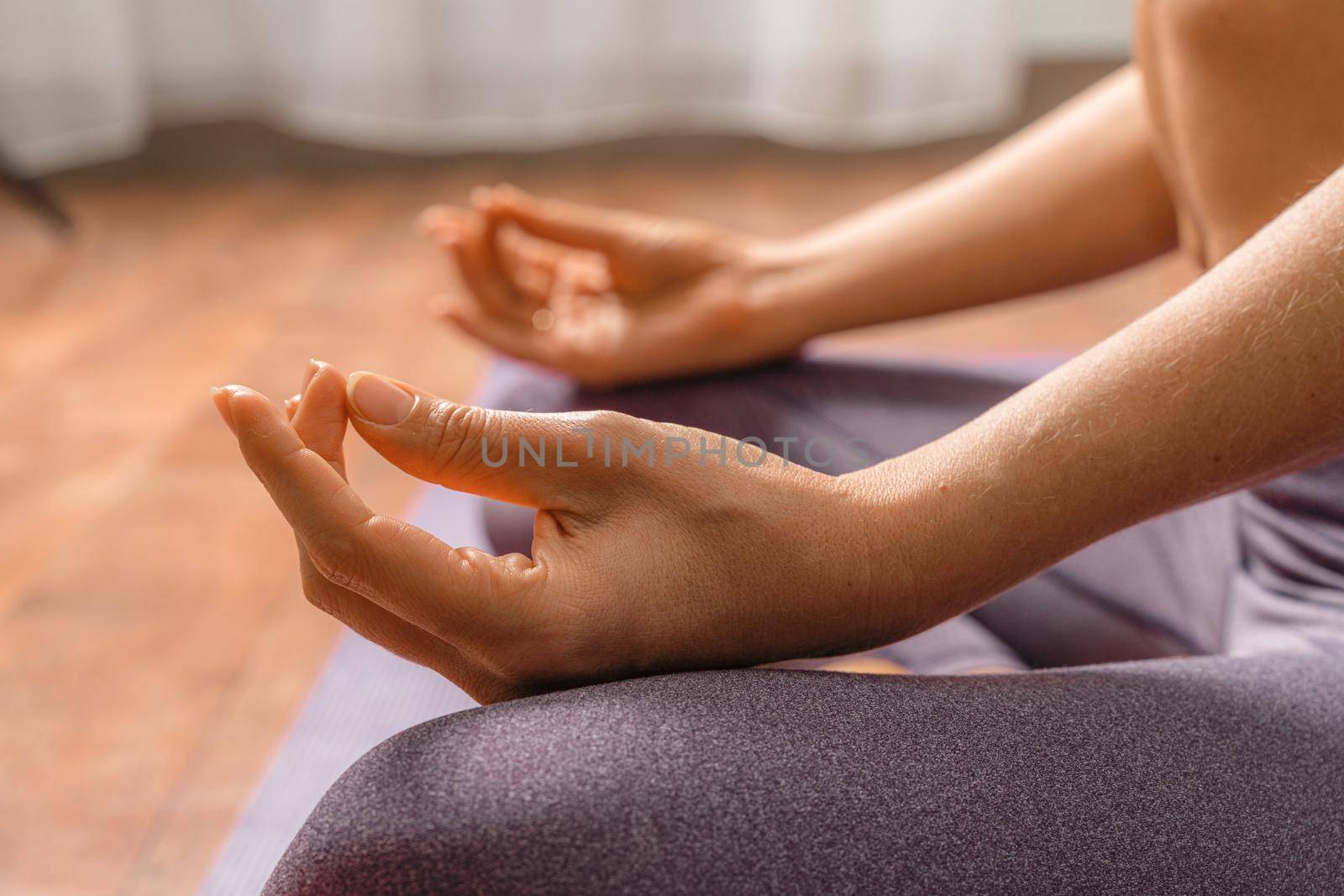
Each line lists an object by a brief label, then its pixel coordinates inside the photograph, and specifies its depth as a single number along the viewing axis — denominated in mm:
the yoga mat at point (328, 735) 1100
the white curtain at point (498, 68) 3408
